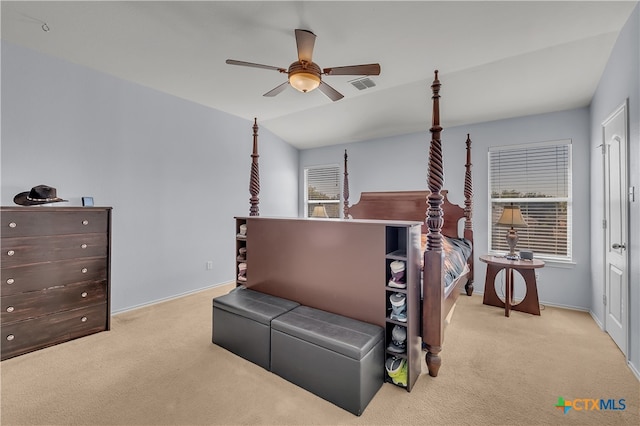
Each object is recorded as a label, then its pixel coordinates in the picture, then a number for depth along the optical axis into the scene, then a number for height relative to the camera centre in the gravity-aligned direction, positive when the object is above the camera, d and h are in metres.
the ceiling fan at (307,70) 2.07 +1.15
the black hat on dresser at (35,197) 2.49 +0.14
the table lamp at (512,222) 3.25 -0.06
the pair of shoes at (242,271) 2.94 -0.61
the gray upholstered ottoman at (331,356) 1.70 -0.93
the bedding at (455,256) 2.50 -0.45
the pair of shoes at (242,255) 2.97 -0.45
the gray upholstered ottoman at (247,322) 2.15 -0.90
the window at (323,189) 5.50 +0.53
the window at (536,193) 3.57 +0.32
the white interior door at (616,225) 2.34 -0.07
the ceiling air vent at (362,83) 3.23 +1.60
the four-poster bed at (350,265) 1.98 -0.42
